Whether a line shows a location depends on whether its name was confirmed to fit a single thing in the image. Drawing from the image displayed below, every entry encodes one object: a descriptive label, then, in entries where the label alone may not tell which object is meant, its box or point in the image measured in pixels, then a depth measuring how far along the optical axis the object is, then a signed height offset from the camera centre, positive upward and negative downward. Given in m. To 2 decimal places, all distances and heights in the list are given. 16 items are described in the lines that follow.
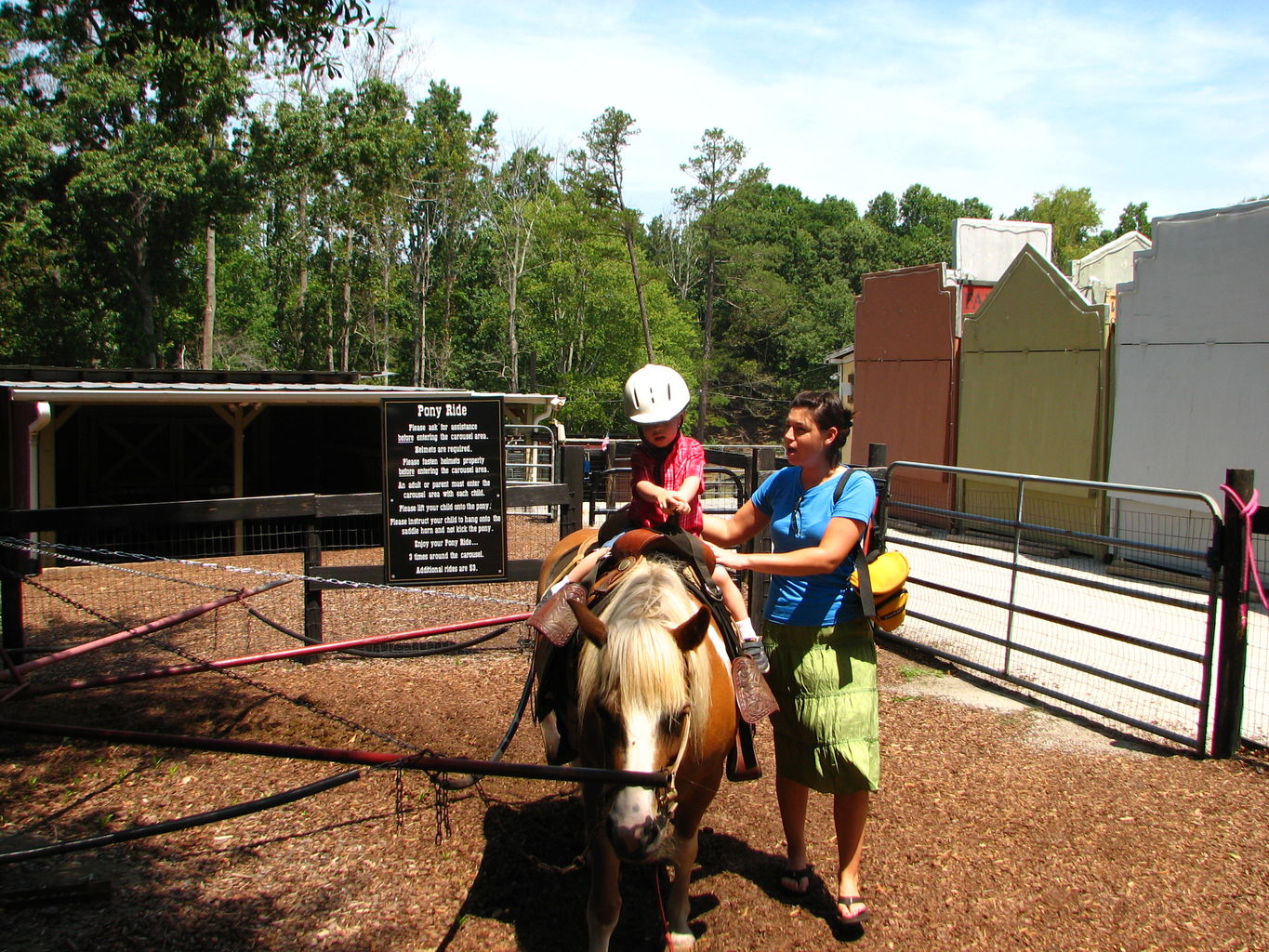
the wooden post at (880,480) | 6.86 -0.50
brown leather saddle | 2.88 -0.66
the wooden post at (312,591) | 6.38 -1.34
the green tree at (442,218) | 41.16 +8.68
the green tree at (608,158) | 38.94 +10.97
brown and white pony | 2.44 -0.90
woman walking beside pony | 3.19 -0.87
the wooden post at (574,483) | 6.73 -0.57
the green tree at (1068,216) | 57.53 +13.17
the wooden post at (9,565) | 5.06 -0.99
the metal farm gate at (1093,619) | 5.07 -1.85
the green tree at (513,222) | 40.50 +8.37
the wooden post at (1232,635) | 4.70 -1.11
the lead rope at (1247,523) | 4.72 -0.53
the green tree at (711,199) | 44.26 +11.56
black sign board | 6.36 -0.62
